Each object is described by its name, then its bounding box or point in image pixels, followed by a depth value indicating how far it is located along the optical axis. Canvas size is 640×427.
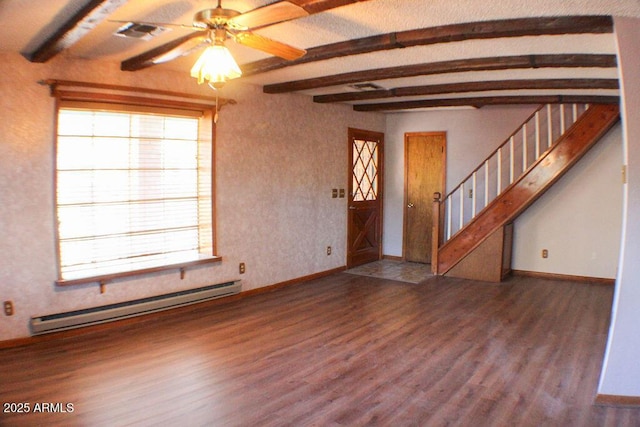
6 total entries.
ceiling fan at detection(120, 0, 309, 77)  2.26
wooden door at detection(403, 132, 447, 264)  7.33
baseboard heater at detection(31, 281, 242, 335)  3.92
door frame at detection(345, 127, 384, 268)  7.02
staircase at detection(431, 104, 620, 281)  5.78
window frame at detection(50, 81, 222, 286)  3.96
